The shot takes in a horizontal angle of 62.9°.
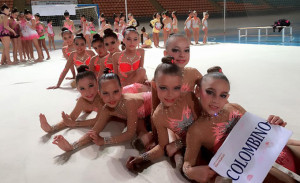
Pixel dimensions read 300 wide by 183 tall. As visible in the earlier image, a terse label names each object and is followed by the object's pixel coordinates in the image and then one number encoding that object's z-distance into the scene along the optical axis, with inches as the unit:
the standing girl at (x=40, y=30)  304.7
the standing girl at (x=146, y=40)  379.8
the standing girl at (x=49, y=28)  367.2
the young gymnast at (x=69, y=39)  176.1
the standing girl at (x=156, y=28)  383.9
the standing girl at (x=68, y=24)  314.2
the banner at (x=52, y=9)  407.5
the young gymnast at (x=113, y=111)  76.2
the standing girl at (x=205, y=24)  378.5
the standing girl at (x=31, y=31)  273.7
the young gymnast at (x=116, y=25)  389.7
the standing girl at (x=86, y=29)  352.9
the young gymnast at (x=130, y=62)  114.8
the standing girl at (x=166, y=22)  380.8
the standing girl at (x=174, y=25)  387.7
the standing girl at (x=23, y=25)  269.4
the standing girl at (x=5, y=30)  240.1
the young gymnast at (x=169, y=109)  60.3
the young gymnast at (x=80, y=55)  144.9
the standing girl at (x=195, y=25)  375.9
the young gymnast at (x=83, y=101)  88.4
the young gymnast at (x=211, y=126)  53.1
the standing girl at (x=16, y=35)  262.2
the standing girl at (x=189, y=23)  373.2
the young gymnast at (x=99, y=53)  134.6
